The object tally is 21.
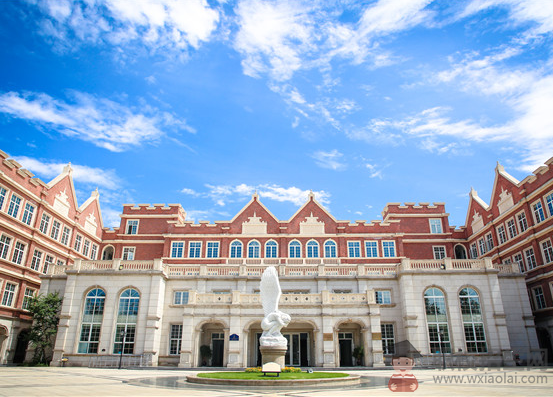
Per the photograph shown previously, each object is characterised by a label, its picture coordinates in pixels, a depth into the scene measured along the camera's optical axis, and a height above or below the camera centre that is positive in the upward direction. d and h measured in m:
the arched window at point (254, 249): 41.22 +9.68
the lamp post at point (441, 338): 28.51 +0.79
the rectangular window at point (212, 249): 41.34 +9.69
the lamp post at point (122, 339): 27.36 +0.64
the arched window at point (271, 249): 41.22 +9.68
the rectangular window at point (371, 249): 40.81 +9.62
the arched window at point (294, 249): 41.19 +9.68
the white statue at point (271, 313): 18.75 +1.63
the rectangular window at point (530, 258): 33.94 +7.33
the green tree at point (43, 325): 28.70 +1.63
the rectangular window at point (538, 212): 33.12 +10.80
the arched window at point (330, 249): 40.88 +9.64
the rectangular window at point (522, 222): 35.38 +10.67
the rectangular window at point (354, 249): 40.94 +9.64
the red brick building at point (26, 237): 31.25 +9.22
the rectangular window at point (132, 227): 45.22 +12.88
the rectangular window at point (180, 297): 31.72 +3.82
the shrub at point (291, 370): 18.60 -0.90
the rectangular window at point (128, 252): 43.87 +9.92
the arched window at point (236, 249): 41.25 +9.68
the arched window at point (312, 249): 41.09 +9.66
